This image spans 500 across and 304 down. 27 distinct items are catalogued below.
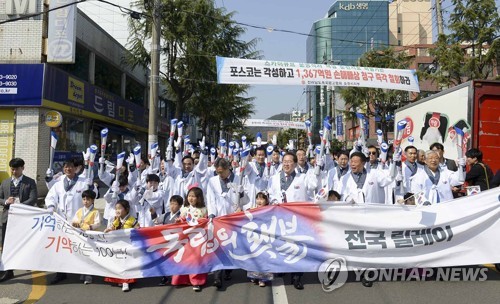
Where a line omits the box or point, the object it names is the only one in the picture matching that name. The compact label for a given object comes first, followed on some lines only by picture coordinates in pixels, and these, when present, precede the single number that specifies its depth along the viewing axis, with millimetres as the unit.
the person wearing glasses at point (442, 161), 6660
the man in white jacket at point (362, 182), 5848
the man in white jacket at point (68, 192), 5957
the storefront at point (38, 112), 12570
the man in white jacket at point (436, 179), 6069
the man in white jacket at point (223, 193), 5766
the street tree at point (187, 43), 17328
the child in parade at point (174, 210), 5738
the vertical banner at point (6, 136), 12809
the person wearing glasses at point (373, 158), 7110
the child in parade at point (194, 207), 5305
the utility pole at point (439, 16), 15719
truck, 7379
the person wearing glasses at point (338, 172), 6352
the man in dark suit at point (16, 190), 5492
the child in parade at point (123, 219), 5359
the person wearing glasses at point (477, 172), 5934
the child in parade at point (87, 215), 5414
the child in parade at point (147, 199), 6367
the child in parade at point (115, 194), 6297
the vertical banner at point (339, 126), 35794
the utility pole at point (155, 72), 12070
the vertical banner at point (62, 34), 12820
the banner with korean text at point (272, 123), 40344
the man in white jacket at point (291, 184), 5909
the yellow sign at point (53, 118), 12828
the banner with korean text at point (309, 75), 11969
